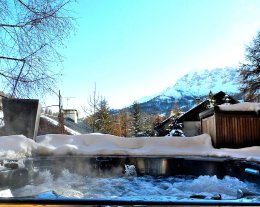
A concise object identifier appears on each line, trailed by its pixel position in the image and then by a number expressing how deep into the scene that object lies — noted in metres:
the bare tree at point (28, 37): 5.29
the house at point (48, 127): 19.13
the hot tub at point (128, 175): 3.29
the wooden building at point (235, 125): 5.52
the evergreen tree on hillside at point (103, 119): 25.38
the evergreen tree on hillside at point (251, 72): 19.03
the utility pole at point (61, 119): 16.20
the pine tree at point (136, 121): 29.52
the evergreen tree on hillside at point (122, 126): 34.19
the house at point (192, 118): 23.00
